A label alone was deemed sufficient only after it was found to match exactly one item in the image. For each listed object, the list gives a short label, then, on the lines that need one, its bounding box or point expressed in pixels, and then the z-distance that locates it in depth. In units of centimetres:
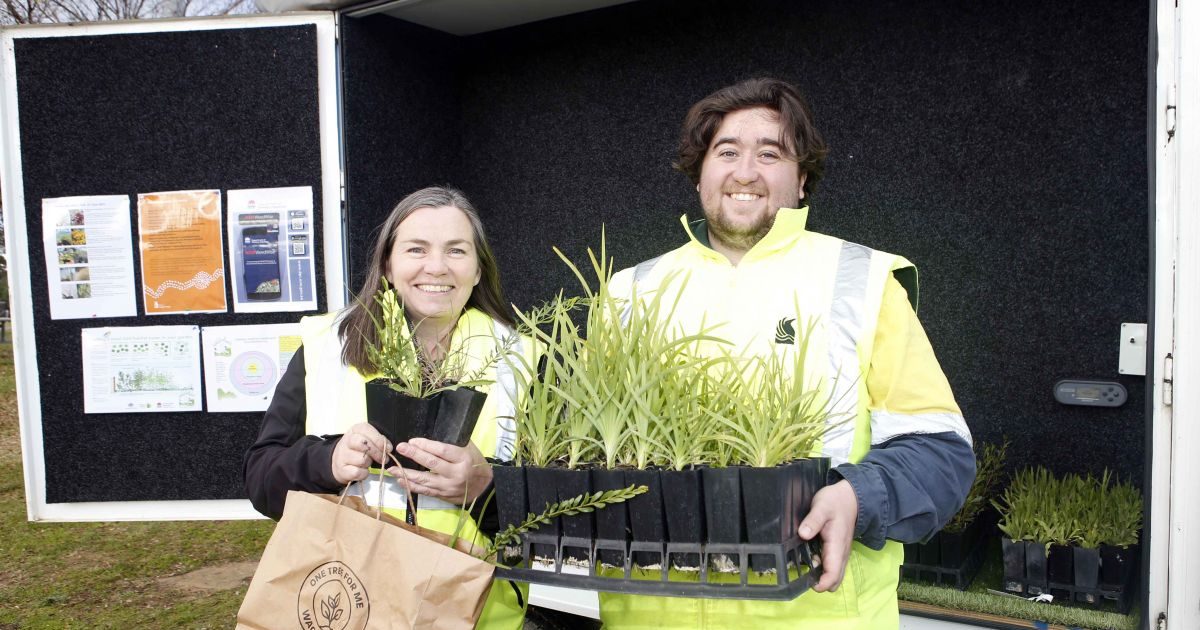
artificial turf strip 227
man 125
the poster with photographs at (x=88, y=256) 265
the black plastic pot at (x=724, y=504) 103
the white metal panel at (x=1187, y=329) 157
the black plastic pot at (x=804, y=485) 107
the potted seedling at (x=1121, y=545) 235
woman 153
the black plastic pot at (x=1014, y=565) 247
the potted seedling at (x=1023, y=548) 244
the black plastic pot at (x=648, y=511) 105
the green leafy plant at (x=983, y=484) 263
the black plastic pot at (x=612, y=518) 107
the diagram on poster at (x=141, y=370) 267
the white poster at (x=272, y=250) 261
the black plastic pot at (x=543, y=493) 109
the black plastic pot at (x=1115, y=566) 234
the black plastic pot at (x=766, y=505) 102
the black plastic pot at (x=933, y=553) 255
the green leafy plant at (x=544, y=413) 115
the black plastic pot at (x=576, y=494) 107
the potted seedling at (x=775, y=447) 102
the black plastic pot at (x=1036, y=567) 243
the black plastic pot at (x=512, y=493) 112
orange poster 264
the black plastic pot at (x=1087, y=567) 234
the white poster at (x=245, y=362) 265
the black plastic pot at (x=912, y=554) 259
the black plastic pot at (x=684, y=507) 104
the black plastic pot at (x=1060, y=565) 239
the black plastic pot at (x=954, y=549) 254
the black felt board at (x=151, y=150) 261
